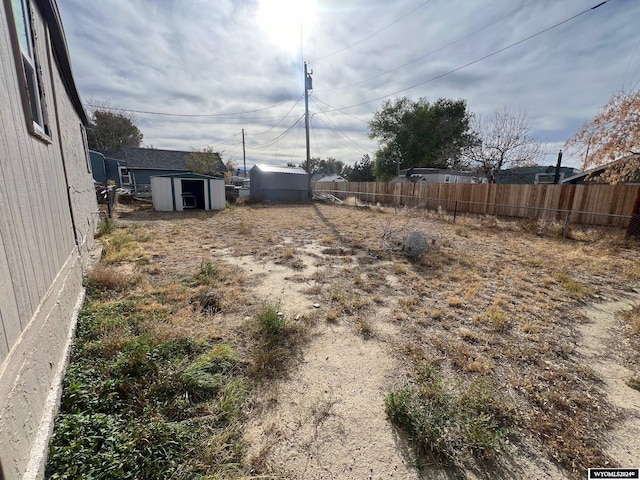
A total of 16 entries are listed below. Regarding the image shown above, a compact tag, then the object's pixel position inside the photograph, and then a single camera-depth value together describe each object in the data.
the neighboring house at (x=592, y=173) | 7.87
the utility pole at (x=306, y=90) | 17.38
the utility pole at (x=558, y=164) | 14.54
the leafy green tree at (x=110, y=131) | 28.61
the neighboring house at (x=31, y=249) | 1.39
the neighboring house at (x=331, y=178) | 48.74
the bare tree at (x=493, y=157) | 15.64
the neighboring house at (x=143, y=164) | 23.66
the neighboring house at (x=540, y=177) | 22.77
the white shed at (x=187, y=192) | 13.41
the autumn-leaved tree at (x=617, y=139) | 7.02
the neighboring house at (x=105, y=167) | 21.52
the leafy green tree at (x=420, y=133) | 26.16
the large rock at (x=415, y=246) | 6.20
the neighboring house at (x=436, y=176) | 22.78
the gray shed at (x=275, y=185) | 19.80
